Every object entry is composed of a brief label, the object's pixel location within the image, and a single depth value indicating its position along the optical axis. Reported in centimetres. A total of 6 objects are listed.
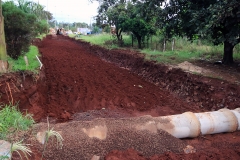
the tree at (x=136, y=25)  1634
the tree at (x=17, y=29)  731
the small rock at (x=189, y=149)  355
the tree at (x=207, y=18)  662
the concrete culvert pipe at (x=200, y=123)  387
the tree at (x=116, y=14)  1758
